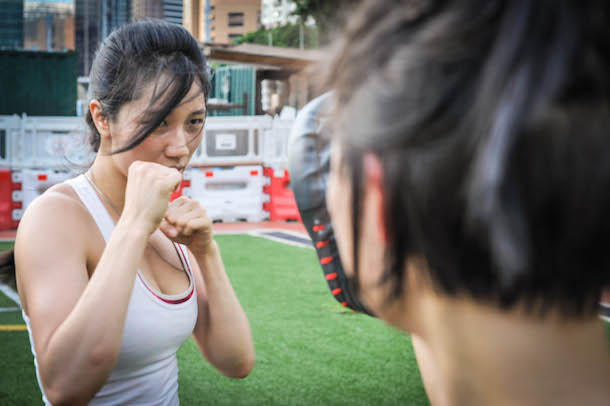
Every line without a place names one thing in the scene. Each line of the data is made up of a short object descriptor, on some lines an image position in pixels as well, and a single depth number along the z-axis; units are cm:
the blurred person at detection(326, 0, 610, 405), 54
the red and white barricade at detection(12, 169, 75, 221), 973
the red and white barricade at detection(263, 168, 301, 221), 1093
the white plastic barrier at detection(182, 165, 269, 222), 1102
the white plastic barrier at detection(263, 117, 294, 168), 1189
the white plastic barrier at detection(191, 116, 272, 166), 1198
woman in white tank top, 128
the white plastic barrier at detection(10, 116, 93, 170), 1080
